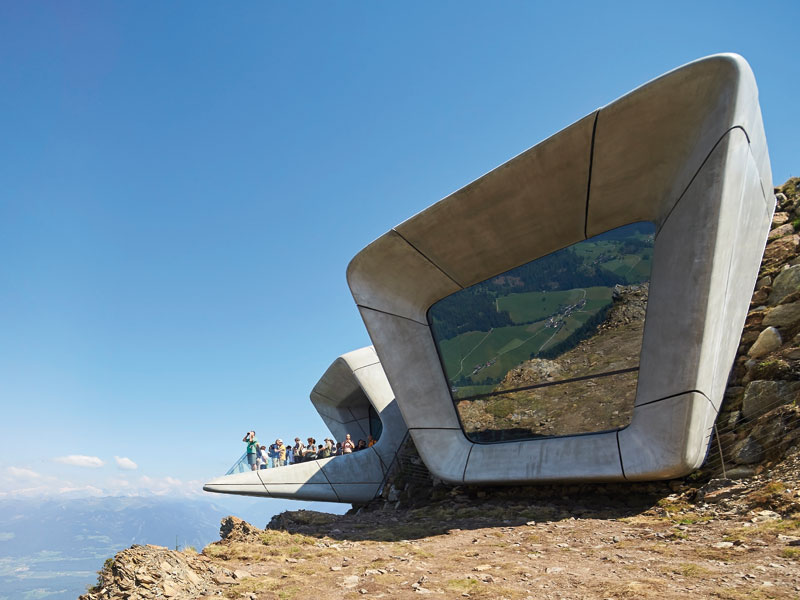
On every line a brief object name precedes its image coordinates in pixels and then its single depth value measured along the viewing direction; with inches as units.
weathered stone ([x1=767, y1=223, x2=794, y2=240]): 472.7
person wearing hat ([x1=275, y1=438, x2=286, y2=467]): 706.2
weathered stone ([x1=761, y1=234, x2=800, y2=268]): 446.9
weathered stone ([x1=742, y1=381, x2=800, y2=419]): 345.4
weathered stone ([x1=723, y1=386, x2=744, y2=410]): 375.9
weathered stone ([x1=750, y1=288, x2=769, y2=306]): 428.7
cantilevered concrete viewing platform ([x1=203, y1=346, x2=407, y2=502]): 666.2
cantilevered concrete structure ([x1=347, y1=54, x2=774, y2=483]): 322.0
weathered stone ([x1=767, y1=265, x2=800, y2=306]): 413.4
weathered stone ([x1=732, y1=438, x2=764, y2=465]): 327.9
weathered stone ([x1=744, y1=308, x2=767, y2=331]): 416.5
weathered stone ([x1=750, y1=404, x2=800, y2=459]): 317.4
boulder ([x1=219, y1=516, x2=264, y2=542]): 353.3
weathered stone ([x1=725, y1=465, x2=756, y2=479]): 321.7
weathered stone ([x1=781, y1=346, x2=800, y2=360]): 362.0
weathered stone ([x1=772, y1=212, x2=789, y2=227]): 488.4
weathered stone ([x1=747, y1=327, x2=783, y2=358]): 387.2
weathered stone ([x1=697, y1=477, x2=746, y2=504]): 309.3
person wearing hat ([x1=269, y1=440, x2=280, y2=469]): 699.9
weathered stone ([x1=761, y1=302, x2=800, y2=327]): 390.3
